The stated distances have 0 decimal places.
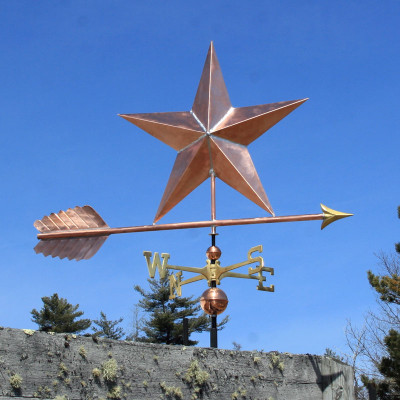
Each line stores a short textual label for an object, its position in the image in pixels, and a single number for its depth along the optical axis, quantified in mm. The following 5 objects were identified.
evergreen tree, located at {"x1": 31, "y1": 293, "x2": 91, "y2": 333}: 20547
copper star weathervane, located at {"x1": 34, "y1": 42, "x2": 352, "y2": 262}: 6500
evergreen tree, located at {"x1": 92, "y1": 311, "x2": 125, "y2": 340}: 22516
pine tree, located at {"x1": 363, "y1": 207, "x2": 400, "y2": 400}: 14125
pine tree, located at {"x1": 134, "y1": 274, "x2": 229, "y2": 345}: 20327
